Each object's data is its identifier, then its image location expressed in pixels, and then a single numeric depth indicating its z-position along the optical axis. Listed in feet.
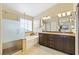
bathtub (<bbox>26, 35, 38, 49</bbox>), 4.21
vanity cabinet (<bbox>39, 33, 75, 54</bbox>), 3.98
